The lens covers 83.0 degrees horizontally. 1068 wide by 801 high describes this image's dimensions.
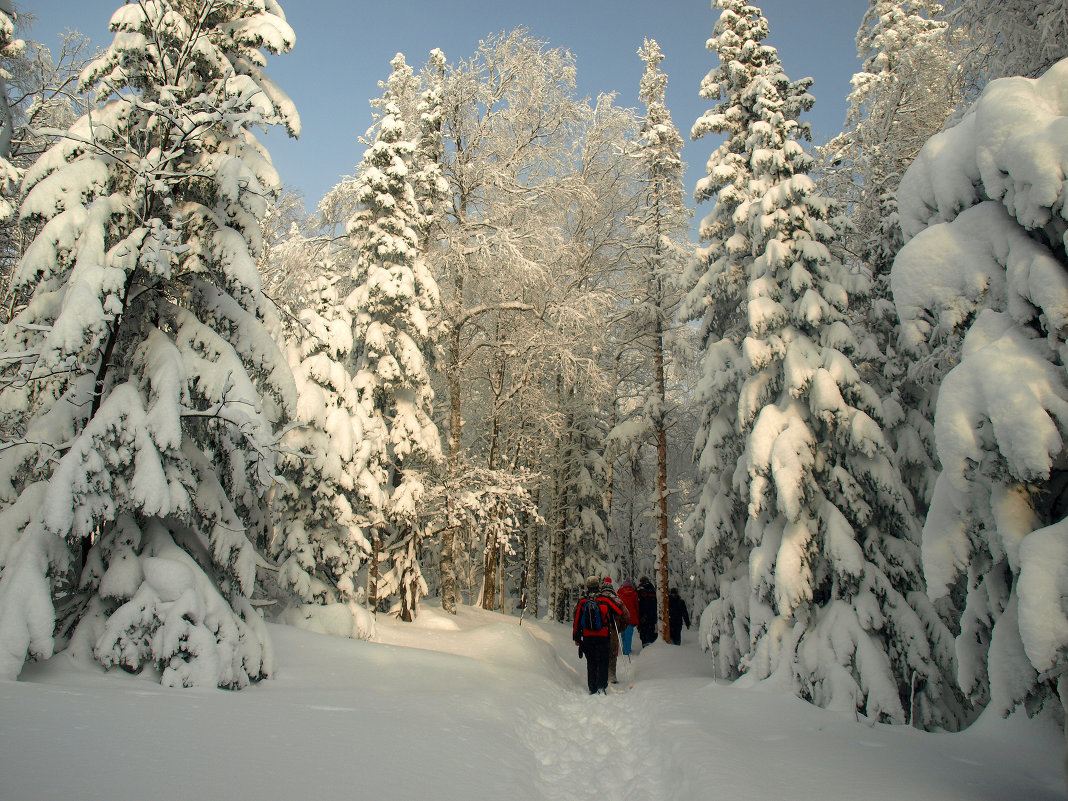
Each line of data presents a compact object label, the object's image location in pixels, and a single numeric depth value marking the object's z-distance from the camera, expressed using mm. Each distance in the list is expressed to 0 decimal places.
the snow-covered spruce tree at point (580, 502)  24938
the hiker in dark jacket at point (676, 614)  17672
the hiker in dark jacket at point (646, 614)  16797
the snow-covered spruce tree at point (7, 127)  9930
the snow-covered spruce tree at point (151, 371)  5645
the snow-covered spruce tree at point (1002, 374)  3959
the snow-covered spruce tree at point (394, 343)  14273
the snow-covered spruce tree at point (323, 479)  11555
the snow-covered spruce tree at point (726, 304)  12148
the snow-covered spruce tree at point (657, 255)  17875
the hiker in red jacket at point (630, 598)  16320
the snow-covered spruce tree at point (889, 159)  11047
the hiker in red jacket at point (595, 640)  10727
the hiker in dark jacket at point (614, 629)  11586
